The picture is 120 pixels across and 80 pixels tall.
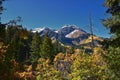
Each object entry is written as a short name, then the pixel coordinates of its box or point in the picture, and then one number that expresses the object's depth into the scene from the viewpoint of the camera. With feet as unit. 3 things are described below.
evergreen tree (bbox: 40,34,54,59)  115.05
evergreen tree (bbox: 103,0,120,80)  30.96
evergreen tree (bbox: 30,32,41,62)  123.56
